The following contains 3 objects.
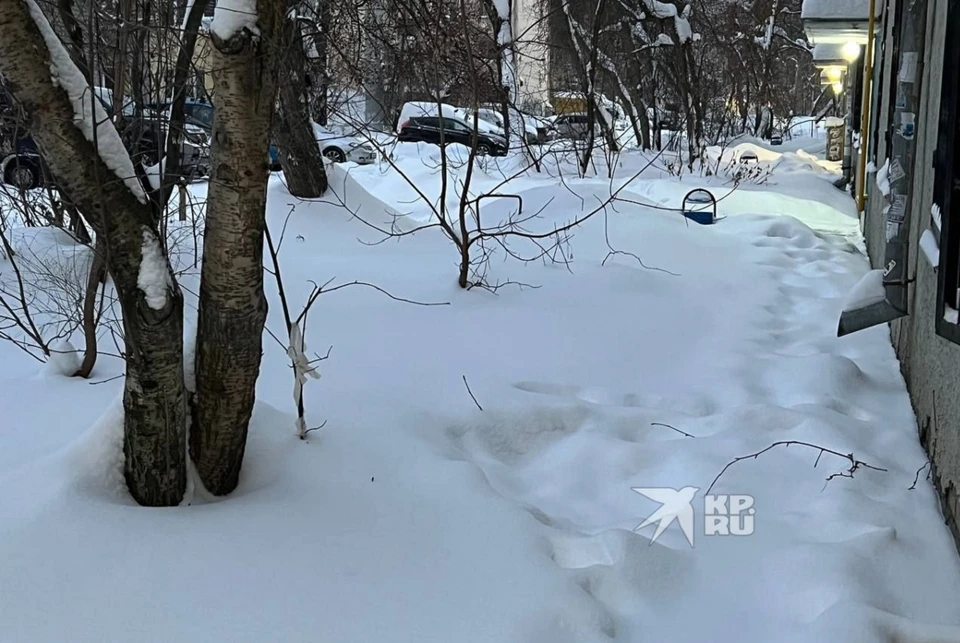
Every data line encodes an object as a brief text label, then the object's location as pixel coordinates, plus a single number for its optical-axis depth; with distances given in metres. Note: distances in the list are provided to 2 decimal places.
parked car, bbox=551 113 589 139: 15.82
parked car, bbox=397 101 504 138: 16.08
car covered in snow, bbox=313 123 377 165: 16.46
